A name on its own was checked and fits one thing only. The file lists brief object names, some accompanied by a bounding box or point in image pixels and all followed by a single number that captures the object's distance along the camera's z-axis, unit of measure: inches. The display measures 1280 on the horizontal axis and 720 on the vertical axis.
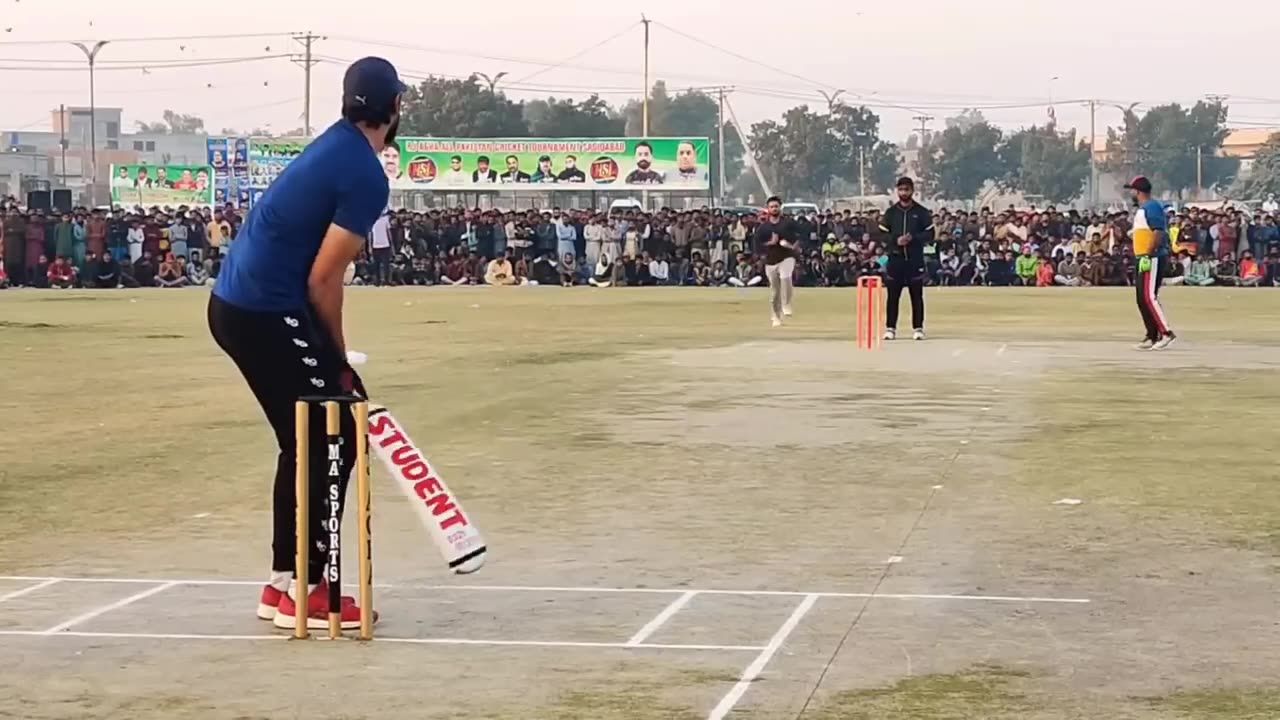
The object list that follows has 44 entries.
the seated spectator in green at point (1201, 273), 1809.8
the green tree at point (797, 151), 5290.4
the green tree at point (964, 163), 5477.4
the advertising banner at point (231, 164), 2967.5
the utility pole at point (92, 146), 4065.0
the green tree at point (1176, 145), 5757.9
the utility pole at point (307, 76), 3951.8
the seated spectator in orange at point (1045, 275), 1839.3
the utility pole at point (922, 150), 5757.9
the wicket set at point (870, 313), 888.3
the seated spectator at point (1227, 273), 1804.9
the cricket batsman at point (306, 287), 287.4
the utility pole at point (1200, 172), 5329.7
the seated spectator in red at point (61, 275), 1801.2
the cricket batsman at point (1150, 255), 904.3
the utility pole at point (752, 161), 4303.6
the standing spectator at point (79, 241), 1815.9
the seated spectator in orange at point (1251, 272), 1801.2
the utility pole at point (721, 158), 4488.2
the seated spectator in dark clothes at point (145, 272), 1850.4
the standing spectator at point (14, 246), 1824.6
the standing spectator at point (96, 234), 1806.1
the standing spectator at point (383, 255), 1846.7
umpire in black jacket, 979.9
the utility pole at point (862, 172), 5516.7
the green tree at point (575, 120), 4522.6
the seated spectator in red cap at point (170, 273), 1846.7
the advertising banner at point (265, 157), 2933.1
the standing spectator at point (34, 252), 1823.3
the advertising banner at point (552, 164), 2802.7
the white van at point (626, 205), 2731.3
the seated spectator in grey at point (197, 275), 1882.4
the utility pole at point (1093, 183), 4995.1
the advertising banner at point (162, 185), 3161.9
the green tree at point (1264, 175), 4845.0
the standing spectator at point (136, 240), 1854.1
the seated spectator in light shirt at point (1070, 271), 1851.6
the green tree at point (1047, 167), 5329.7
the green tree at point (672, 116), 7219.5
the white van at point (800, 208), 2984.7
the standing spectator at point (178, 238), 1879.9
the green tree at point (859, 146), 5561.0
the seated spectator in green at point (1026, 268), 1854.1
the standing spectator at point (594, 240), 1879.9
